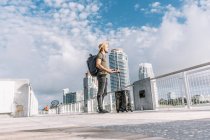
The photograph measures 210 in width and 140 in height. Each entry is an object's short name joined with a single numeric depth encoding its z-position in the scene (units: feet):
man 19.12
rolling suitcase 24.39
